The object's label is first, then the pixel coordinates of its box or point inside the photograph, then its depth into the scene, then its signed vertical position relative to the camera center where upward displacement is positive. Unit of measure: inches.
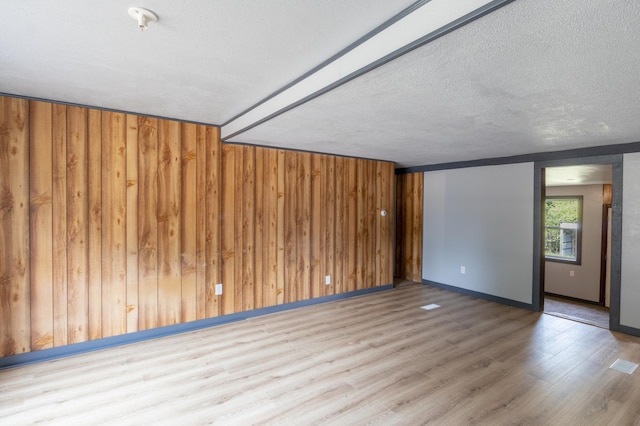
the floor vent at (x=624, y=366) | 107.7 -55.9
